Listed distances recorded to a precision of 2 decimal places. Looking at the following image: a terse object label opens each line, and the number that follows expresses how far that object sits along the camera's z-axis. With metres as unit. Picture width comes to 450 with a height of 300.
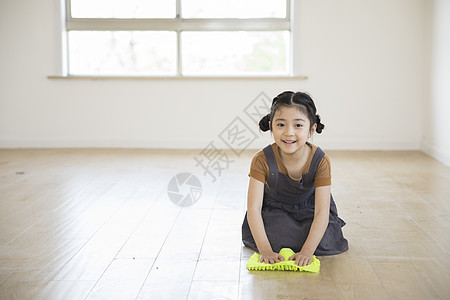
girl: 2.19
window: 5.47
